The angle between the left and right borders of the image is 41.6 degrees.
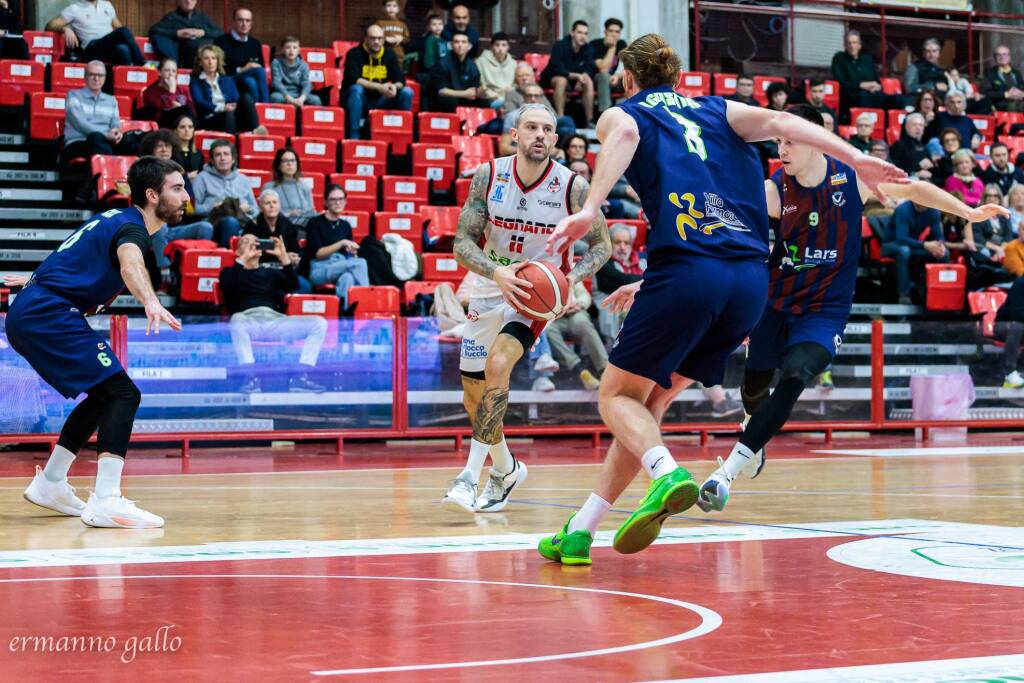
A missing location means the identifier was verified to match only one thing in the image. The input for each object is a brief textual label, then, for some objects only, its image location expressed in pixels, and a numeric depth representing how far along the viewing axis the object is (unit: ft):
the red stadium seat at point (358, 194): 53.36
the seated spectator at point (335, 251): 45.60
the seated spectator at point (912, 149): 62.54
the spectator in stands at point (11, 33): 54.08
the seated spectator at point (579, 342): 43.75
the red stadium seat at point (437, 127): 58.13
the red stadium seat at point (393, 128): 56.85
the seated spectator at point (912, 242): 54.54
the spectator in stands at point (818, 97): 63.78
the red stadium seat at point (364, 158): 55.31
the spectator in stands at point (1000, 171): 62.69
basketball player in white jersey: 23.75
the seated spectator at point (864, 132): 60.59
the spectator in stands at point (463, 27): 61.46
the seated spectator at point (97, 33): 54.85
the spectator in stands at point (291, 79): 56.80
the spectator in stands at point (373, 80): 57.00
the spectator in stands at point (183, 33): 56.39
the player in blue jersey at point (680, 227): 15.85
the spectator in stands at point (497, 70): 60.85
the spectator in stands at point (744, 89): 62.59
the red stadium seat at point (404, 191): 54.13
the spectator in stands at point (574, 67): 61.00
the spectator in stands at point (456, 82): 59.62
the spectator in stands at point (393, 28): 61.46
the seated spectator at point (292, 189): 47.90
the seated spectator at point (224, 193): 46.57
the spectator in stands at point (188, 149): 47.93
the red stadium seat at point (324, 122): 56.18
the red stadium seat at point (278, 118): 55.36
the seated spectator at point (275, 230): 45.14
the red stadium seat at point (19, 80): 53.06
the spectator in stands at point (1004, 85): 75.46
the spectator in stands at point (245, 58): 55.26
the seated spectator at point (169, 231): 42.60
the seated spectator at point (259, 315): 40.81
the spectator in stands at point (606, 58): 62.28
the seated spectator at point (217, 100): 53.11
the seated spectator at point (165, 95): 51.37
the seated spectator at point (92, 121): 49.03
